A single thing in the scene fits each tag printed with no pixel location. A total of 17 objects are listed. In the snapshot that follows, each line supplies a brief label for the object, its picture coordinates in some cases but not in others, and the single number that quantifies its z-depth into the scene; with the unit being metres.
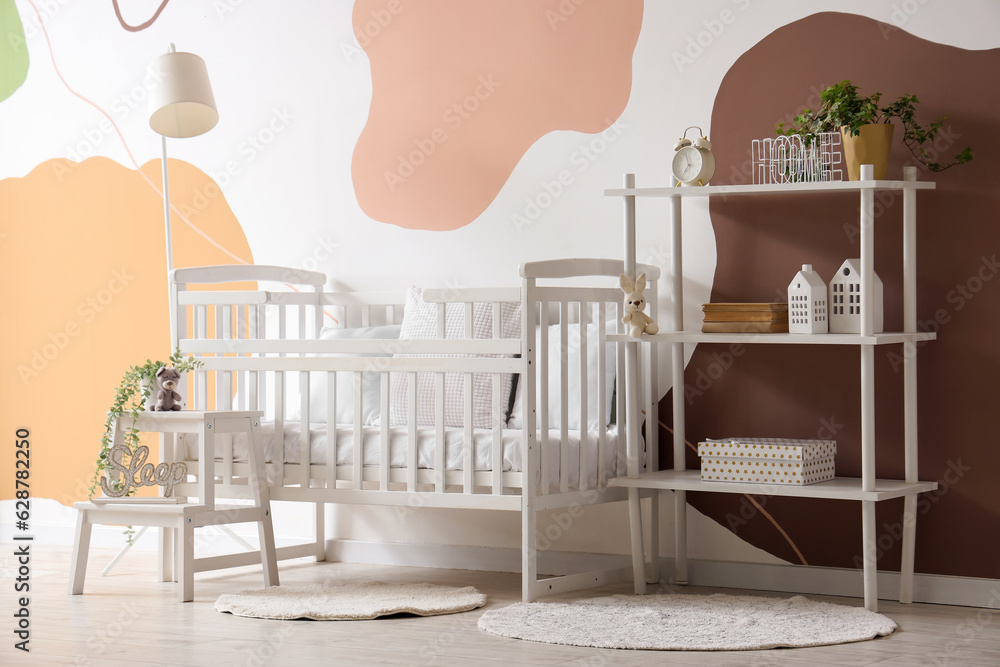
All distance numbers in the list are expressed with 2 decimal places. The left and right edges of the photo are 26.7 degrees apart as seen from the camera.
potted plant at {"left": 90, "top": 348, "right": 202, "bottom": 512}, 5.45
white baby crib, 5.08
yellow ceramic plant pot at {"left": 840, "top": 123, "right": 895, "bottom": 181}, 5.01
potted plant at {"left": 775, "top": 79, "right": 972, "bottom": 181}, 5.02
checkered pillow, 5.54
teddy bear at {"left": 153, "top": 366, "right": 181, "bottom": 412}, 5.52
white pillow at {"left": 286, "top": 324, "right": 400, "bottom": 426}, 6.02
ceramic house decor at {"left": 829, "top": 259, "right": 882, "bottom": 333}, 5.00
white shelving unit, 4.83
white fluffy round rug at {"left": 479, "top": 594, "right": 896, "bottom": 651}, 4.32
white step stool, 5.20
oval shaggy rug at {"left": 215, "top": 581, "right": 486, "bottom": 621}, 4.81
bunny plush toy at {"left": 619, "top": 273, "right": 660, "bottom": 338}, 5.23
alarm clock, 5.36
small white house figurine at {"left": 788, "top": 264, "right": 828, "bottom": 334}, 5.00
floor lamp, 6.20
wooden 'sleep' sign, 5.42
